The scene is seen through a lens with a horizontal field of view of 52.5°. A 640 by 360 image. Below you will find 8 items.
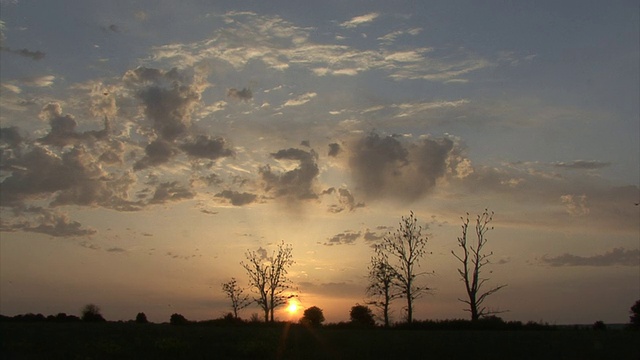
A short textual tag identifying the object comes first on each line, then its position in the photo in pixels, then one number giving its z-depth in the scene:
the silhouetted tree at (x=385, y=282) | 74.69
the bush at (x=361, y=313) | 84.88
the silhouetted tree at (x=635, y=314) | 72.56
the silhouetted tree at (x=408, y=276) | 70.75
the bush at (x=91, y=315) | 64.06
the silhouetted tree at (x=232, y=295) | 95.75
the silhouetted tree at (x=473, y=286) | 64.68
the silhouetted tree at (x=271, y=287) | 88.94
